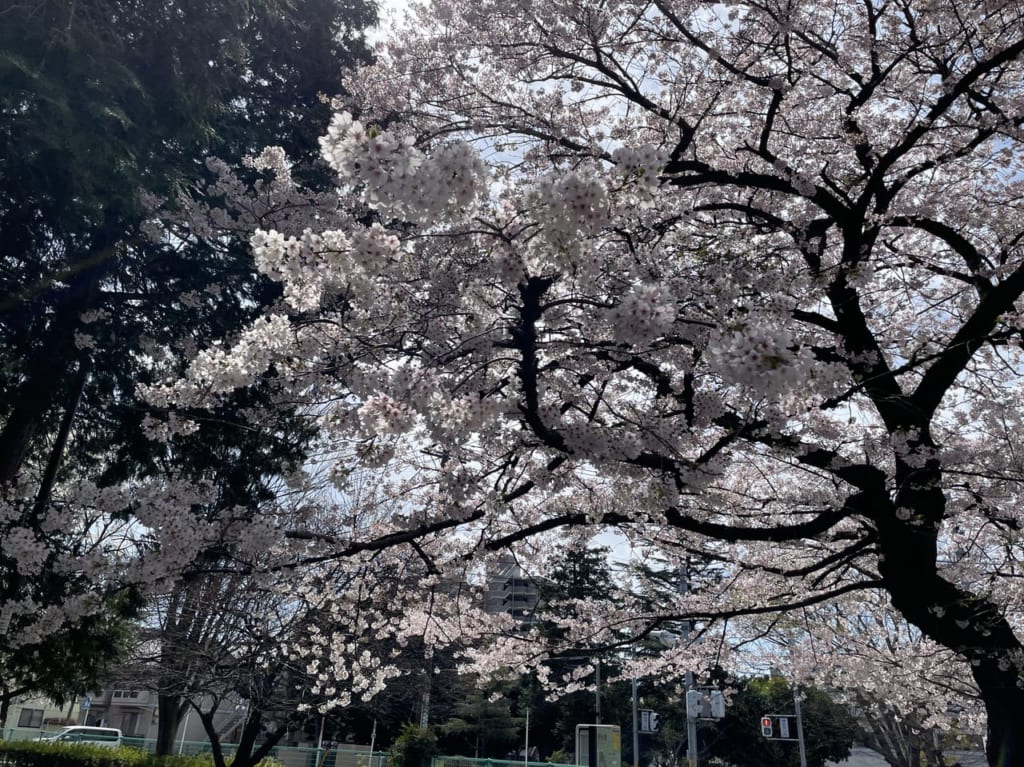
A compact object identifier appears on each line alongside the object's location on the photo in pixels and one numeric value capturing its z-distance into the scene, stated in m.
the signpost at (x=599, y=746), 13.07
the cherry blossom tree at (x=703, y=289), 3.66
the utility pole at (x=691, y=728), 13.06
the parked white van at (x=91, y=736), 20.53
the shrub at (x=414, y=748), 20.30
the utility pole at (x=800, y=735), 16.00
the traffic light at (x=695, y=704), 12.73
